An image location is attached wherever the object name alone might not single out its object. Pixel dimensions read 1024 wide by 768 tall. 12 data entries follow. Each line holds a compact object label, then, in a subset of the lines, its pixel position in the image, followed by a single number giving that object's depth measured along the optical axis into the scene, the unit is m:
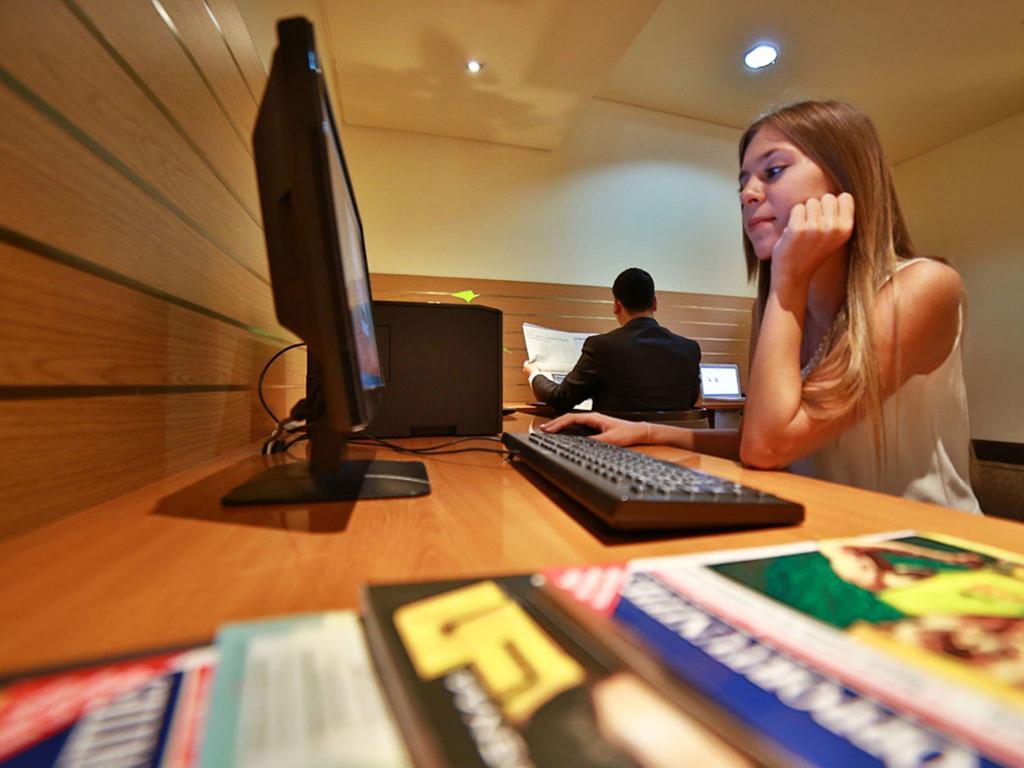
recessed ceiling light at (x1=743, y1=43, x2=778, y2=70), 2.57
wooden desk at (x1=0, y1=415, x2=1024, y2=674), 0.26
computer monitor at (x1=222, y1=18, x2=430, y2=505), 0.42
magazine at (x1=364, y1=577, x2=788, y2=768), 0.15
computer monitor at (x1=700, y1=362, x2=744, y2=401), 3.05
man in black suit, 2.07
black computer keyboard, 0.40
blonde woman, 0.79
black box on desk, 1.17
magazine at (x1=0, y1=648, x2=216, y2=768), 0.15
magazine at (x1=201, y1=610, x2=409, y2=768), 0.15
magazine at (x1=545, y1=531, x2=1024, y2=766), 0.16
